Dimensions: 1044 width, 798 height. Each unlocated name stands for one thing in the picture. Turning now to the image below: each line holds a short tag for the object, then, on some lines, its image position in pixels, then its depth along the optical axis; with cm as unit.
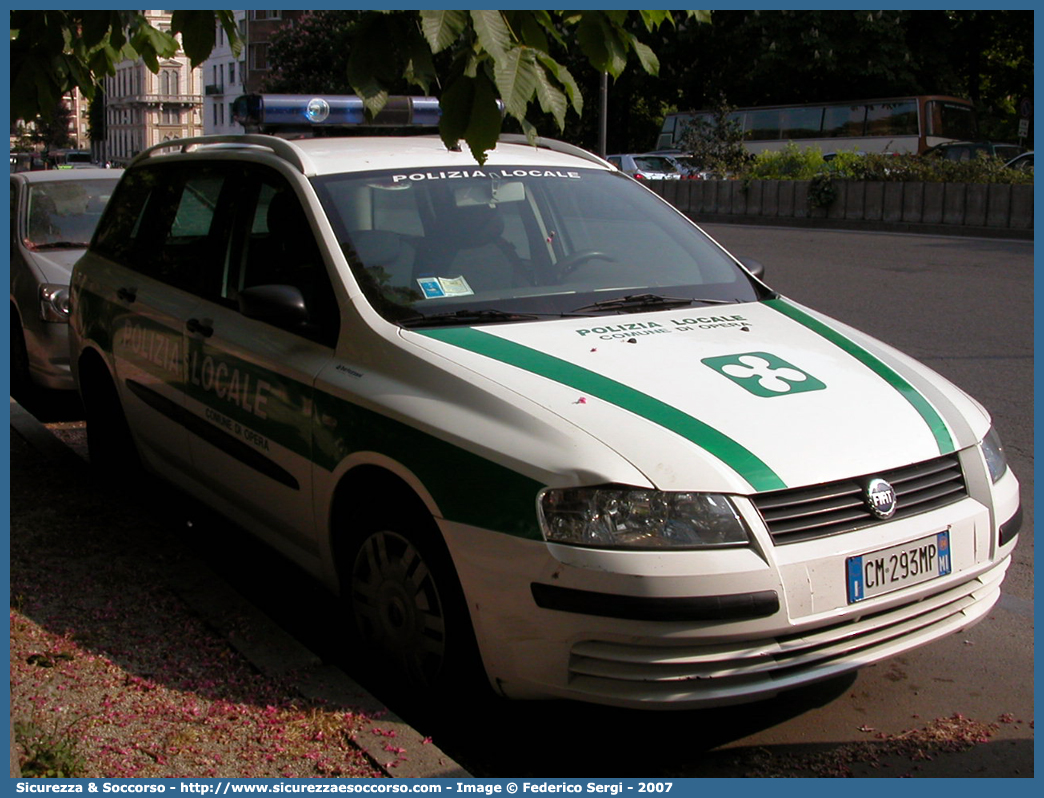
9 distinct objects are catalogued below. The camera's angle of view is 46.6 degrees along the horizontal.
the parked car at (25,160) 2516
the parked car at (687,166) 3244
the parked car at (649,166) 3500
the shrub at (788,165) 2842
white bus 3791
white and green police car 317
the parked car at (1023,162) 2748
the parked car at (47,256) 773
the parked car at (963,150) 3017
